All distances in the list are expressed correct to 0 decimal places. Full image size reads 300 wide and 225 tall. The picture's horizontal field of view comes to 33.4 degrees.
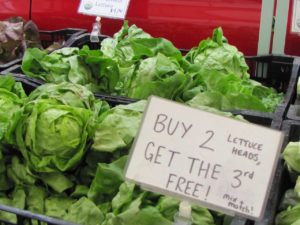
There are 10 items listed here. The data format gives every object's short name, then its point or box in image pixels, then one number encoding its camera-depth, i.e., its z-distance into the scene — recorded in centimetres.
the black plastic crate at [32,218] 83
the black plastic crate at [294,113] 115
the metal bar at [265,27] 163
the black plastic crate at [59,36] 184
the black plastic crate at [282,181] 89
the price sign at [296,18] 153
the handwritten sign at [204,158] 70
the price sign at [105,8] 171
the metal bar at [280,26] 159
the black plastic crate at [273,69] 160
